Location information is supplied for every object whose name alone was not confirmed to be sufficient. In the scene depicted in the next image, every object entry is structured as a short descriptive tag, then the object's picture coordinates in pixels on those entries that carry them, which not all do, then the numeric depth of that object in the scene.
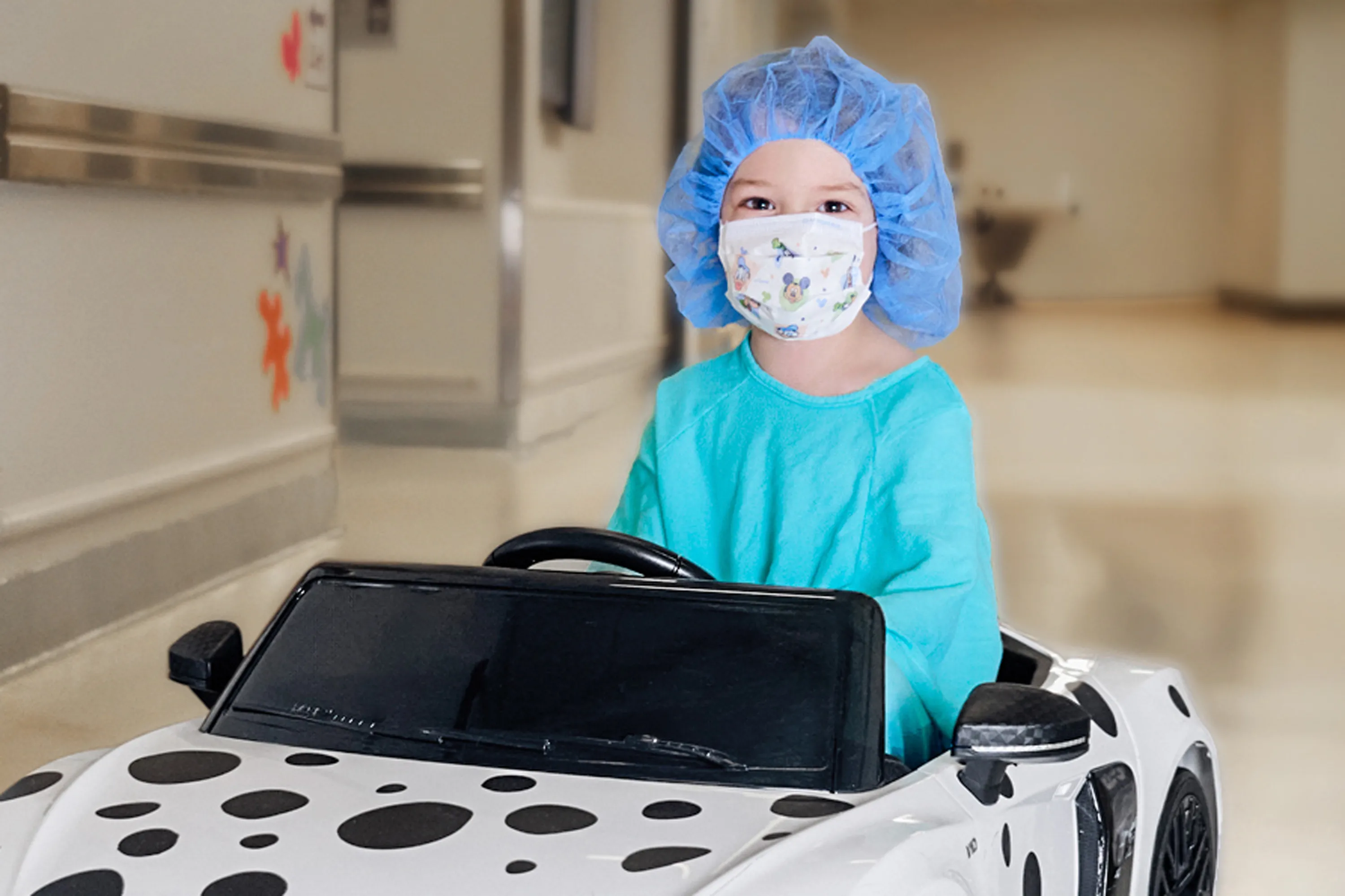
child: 1.79
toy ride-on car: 1.17
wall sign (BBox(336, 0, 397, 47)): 7.87
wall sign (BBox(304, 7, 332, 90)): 5.39
